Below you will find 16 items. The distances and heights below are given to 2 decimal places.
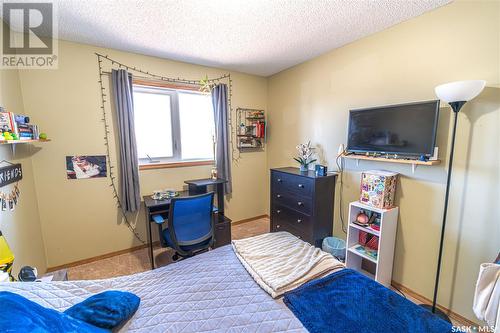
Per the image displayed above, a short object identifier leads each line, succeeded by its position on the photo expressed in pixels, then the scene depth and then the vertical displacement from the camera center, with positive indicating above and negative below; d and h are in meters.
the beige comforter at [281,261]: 1.27 -0.82
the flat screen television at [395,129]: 1.79 +0.09
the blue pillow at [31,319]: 0.72 -0.63
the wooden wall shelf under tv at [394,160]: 1.80 -0.20
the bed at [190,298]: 1.02 -0.86
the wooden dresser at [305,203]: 2.51 -0.78
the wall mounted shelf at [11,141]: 1.49 +0.00
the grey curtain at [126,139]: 2.52 +0.02
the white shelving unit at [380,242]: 2.00 -1.02
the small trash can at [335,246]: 2.46 -1.26
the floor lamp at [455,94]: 1.42 +0.30
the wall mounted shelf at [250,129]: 3.56 +0.19
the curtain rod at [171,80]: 2.69 +0.81
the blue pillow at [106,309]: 0.96 -0.78
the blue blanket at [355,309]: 1.00 -0.86
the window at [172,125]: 2.87 +0.22
